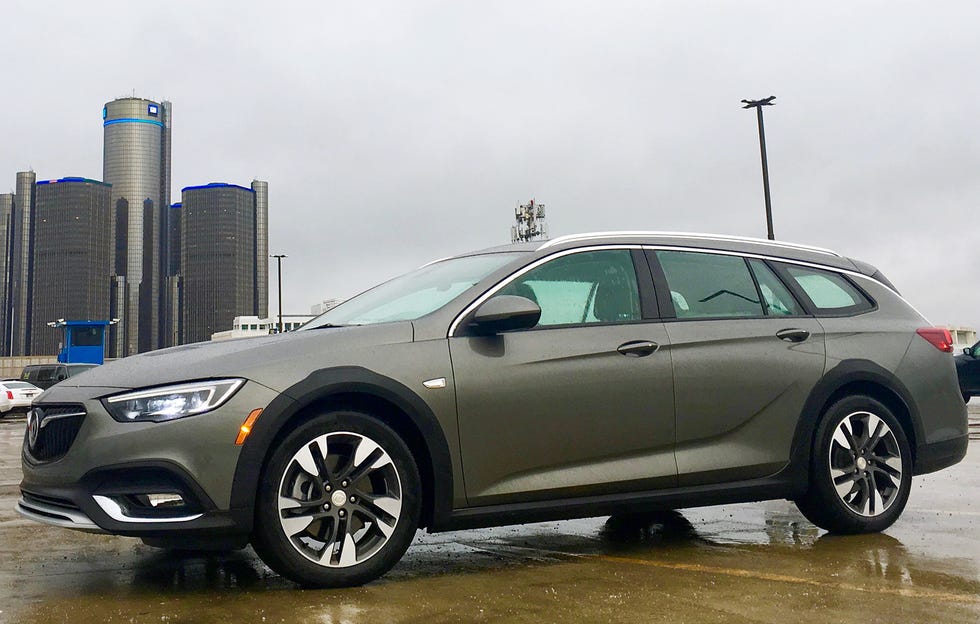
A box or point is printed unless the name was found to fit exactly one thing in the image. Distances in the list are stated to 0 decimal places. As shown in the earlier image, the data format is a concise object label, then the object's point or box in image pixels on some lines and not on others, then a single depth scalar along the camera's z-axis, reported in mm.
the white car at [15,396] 28641
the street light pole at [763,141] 27938
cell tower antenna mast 50578
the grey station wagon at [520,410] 3936
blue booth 55500
